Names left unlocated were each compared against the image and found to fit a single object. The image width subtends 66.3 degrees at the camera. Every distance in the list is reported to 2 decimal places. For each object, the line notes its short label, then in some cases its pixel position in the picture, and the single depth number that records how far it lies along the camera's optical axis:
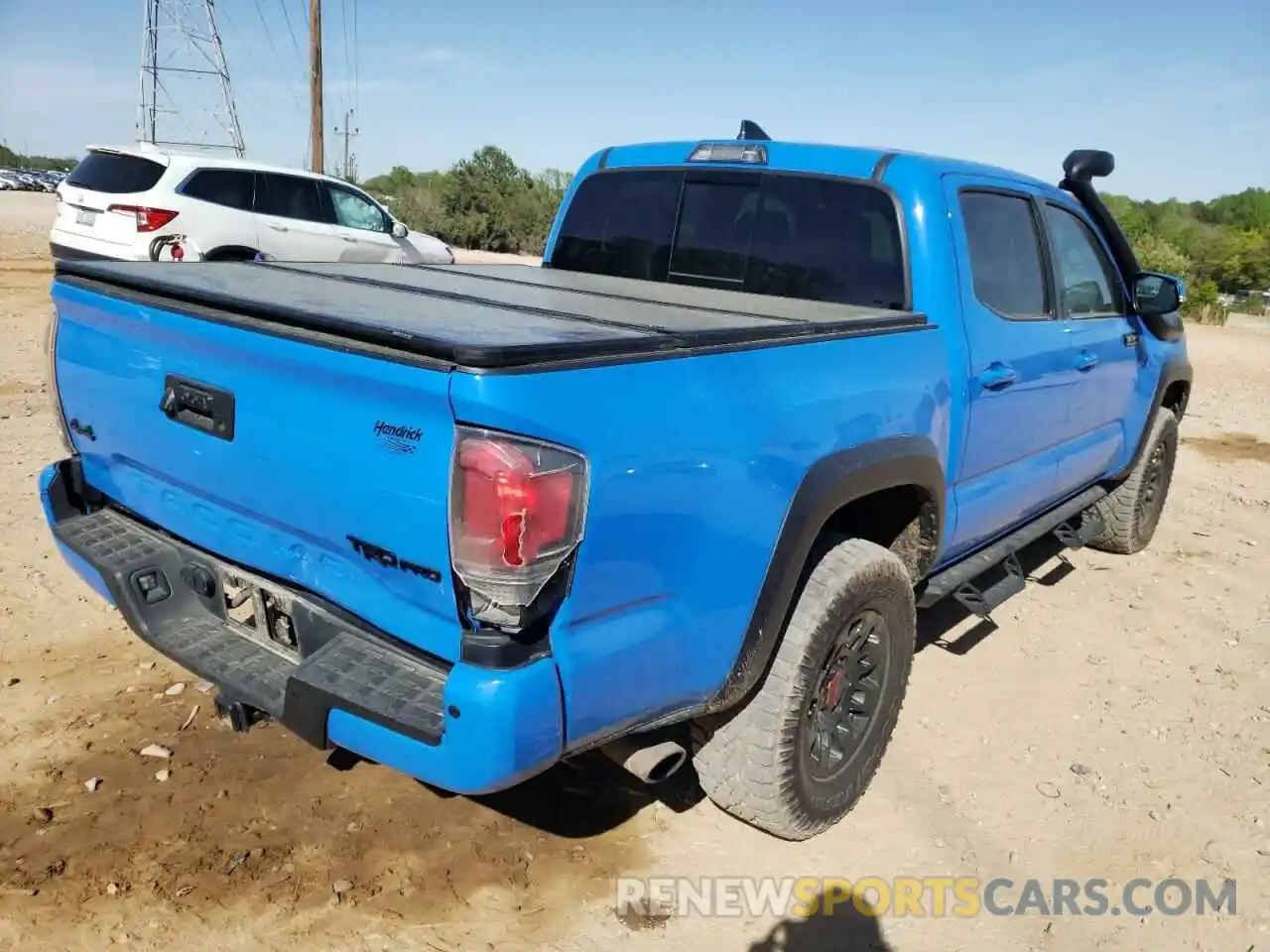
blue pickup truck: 1.93
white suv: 10.30
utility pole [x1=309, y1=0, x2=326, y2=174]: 21.50
